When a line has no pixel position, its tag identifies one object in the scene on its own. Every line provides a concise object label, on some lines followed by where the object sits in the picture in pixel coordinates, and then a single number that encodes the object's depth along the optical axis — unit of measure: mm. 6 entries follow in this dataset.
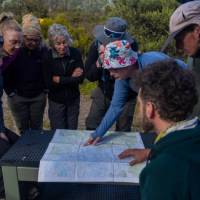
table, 2152
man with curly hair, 1227
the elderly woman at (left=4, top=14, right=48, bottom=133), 3645
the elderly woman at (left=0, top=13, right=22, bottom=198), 3377
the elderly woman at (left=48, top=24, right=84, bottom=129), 3580
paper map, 2021
